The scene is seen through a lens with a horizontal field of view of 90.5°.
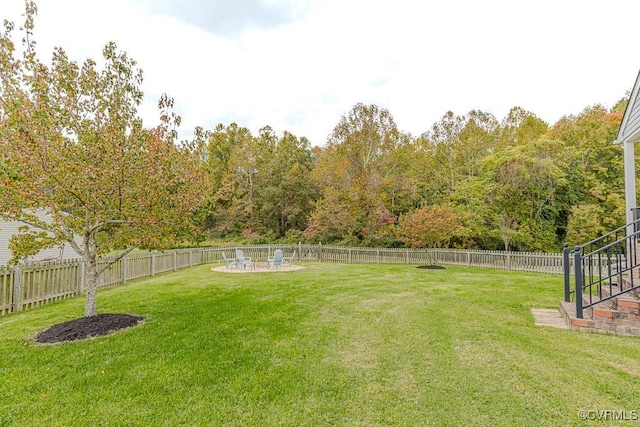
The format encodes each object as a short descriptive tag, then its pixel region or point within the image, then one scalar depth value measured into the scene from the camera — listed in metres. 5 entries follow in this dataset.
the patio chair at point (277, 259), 13.60
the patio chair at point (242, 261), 13.59
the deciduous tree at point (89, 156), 4.39
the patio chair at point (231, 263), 13.73
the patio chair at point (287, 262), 15.19
